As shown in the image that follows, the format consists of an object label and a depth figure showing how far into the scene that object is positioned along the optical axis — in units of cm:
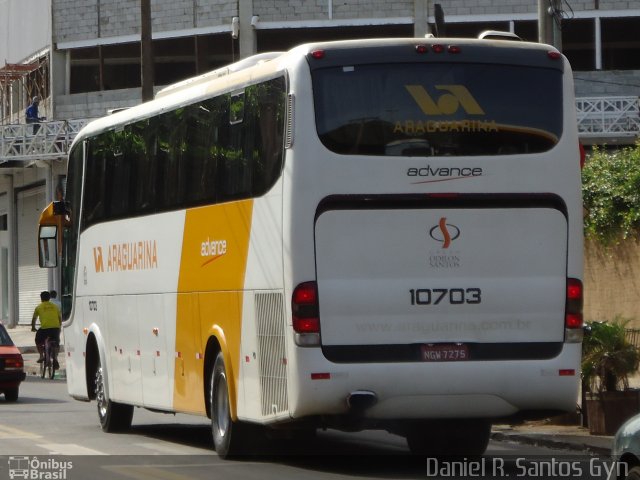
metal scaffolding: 5469
